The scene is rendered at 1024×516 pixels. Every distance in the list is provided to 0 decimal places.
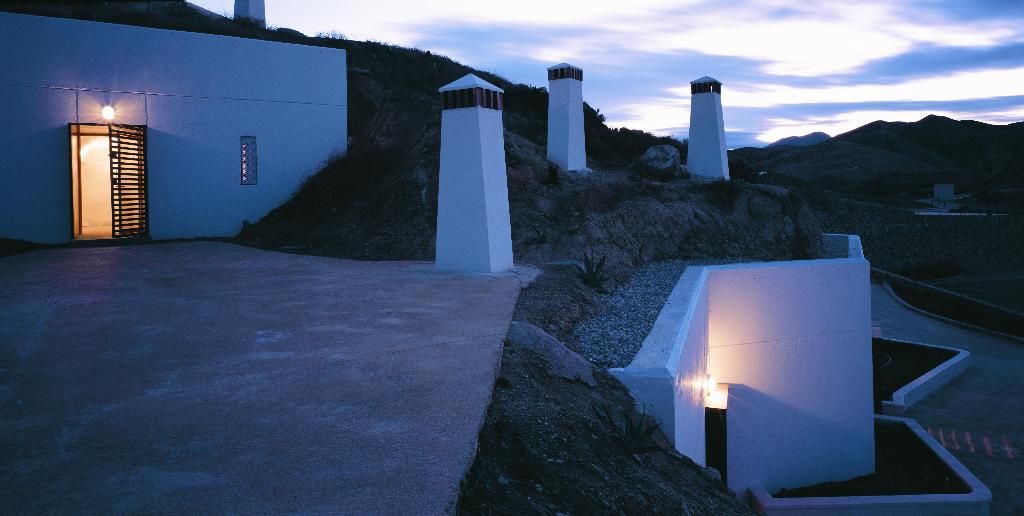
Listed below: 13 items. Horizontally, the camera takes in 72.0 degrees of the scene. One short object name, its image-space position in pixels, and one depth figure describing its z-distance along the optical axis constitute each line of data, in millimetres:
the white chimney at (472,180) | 8523
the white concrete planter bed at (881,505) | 9031
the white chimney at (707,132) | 16188
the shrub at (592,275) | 9188
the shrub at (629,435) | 4211
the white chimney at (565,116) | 14711
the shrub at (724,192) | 14805
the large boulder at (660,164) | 15938
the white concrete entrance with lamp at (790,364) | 9633
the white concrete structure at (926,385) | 13430
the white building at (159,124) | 12367
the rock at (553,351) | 5180
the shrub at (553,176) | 13156
